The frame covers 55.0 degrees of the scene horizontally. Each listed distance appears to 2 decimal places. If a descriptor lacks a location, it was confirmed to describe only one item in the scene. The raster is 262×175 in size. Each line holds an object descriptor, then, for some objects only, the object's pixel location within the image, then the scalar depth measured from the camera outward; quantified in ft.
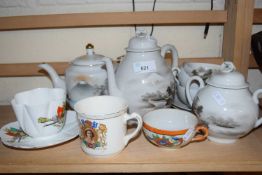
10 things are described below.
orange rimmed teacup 1.56
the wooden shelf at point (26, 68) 2.45
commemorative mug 1.53
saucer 1.69
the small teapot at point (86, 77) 2.00
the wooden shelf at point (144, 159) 1.52
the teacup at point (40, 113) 1.64
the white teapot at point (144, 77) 1.81
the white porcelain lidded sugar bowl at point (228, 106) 1.56
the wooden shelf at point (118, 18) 2.25
